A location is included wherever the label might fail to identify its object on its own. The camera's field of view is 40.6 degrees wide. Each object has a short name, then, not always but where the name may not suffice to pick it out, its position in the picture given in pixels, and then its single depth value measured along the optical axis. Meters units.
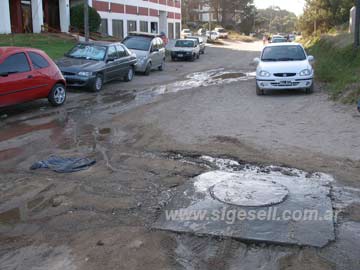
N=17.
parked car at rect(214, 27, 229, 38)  81.79
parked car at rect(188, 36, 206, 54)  41.62
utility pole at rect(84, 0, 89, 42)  24.25
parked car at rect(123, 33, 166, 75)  22.19
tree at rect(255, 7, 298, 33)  145.88
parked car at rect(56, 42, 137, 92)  15.68
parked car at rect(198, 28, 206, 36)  79.31
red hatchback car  10.94
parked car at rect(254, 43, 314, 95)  14.72
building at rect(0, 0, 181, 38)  33.53
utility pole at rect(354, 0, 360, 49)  19.36
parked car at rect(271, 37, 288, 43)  46.11
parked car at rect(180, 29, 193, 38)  70.12
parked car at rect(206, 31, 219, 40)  73.46
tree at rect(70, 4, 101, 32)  36.28
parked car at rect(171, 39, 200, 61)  33.06
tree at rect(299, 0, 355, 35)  40.00
